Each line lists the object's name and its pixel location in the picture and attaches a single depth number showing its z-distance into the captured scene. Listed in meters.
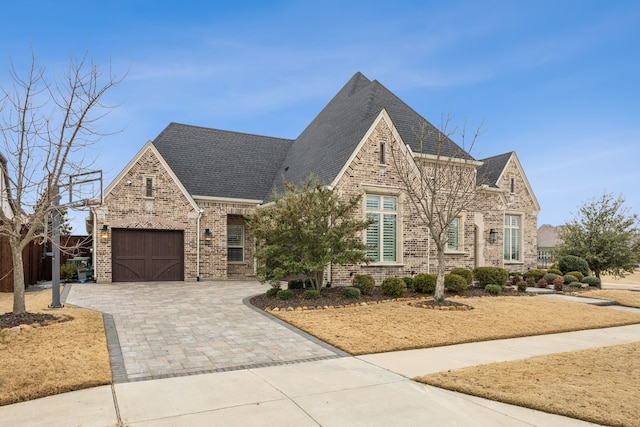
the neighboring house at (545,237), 45.44
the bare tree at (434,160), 15.63
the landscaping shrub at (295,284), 14.13
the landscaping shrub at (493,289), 15.46
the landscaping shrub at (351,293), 13.23
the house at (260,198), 17.09
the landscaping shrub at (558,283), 17.50
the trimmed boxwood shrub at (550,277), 19.09
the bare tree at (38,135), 9.23
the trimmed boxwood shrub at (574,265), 20.89
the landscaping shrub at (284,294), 12.59
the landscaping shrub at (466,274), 15.96
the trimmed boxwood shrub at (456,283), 14.74
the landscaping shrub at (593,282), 18.92
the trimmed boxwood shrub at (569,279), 19.09
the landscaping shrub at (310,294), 12.69
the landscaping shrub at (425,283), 14.58
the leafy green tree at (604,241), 22.58
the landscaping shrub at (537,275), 19.50
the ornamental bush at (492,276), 16.56
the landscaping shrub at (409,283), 15.17
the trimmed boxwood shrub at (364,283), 14.04
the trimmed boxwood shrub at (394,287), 13.84
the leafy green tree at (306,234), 12.72
